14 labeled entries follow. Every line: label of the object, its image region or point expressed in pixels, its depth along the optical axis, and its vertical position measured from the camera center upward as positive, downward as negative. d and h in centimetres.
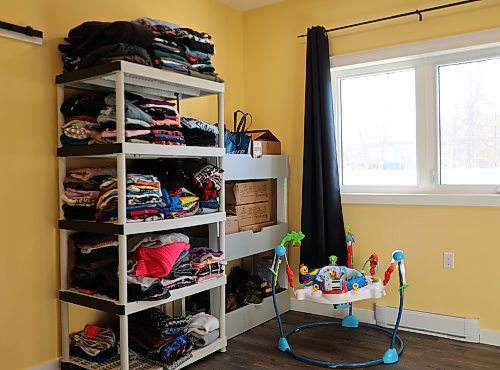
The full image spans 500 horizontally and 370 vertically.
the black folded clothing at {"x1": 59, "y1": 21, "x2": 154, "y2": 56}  234 +73
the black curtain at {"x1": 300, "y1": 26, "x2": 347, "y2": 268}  341 +8
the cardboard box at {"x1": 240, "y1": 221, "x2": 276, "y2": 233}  340 -31
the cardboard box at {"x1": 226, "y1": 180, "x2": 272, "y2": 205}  337 -7
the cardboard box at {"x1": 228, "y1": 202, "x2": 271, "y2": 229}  336 -21
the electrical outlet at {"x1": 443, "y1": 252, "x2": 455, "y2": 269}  311 -51
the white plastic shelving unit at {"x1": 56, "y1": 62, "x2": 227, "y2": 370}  229 +8
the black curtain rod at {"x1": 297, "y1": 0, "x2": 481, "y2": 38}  300 +107
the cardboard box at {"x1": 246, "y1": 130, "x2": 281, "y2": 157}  342 +29
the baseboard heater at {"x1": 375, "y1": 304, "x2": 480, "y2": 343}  303 -92
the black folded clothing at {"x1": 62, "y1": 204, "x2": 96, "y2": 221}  250 -14
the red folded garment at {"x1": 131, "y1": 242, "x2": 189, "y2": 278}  247 -39
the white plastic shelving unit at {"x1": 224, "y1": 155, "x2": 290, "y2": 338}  318 -37
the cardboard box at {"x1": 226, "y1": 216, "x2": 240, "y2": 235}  323 -28
